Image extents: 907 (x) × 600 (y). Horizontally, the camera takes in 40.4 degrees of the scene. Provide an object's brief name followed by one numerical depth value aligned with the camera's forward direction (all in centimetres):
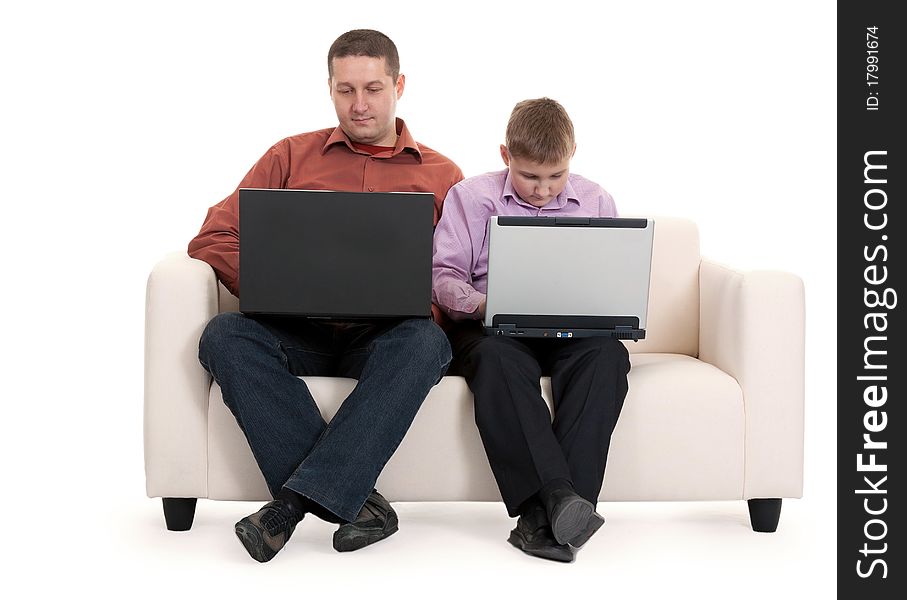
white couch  291
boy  273
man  270
